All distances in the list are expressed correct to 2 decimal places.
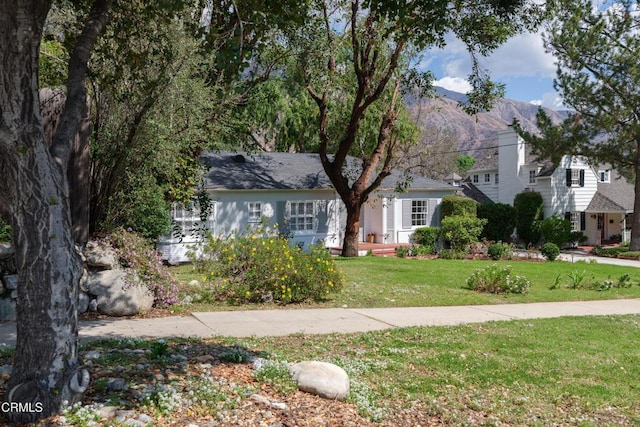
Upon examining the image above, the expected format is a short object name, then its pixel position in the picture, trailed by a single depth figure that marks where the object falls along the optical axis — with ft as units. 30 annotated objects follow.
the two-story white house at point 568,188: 119.44
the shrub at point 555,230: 108.68
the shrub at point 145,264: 31.32
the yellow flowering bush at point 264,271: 34.65
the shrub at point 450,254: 79.46
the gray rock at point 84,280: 28.74
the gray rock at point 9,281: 27.09
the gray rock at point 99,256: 29.63
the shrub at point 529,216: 111.86
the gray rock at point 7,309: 26.84
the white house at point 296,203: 71.77
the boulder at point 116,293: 29.01
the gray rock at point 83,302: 28.43
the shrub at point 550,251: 83.46
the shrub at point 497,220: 104.53
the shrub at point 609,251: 99.89
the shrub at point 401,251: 78.79
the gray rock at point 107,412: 13.58
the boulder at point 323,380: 16.93
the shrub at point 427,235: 88.69
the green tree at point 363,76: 43.50
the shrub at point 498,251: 81.10
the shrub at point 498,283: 43.37
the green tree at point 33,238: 13.28
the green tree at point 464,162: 252.83
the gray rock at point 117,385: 15.24
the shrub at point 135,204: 33.47
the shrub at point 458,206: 91.04
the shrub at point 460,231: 85.81
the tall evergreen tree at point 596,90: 96.84
